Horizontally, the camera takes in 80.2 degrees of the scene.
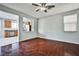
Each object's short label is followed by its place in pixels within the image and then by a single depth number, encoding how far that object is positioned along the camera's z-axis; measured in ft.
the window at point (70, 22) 5.39
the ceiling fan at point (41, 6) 4.51
